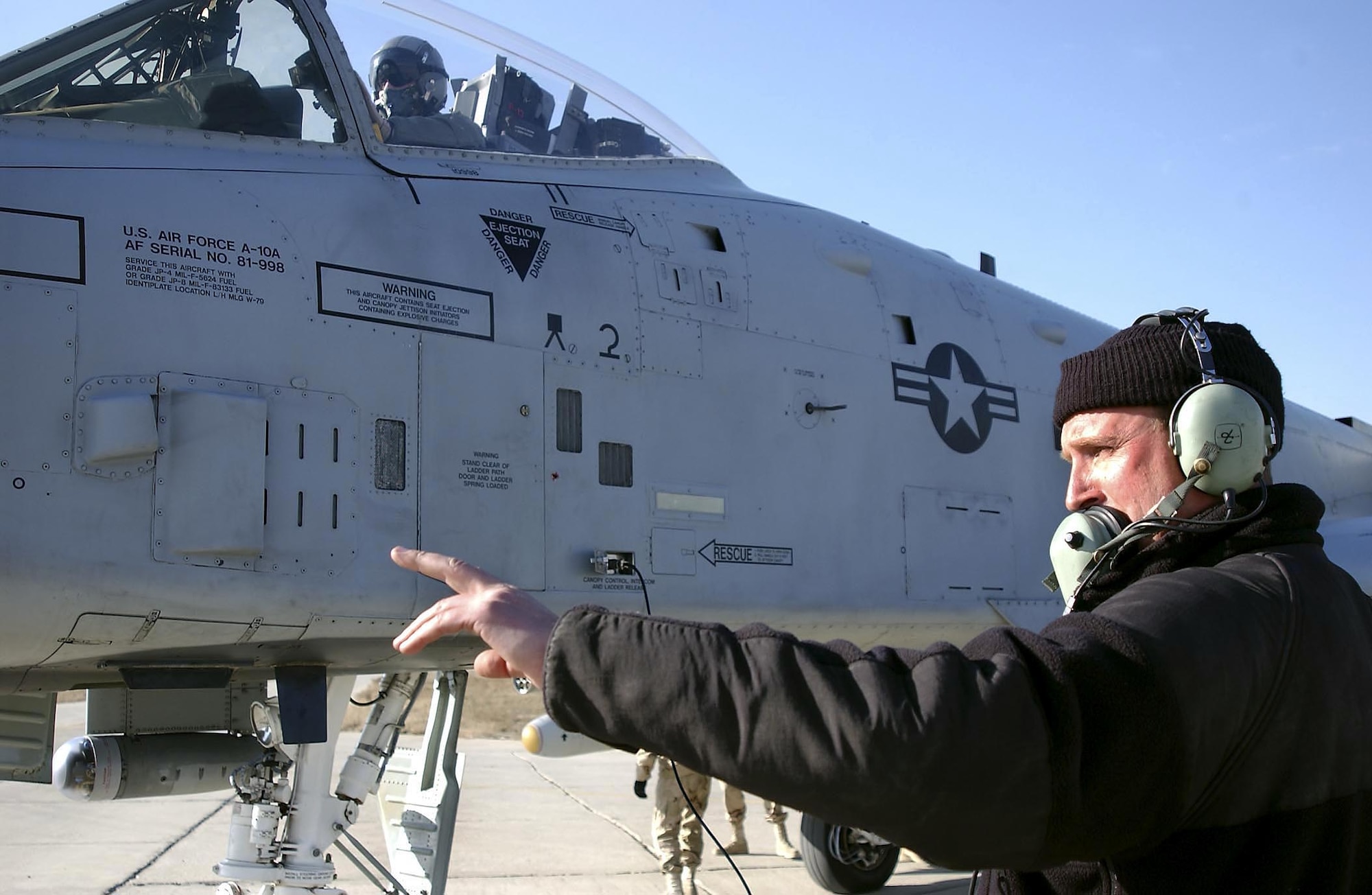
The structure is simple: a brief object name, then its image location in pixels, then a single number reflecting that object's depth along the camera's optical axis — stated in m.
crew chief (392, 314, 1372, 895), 1.31
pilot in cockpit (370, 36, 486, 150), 5.17
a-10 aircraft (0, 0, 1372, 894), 3.85
